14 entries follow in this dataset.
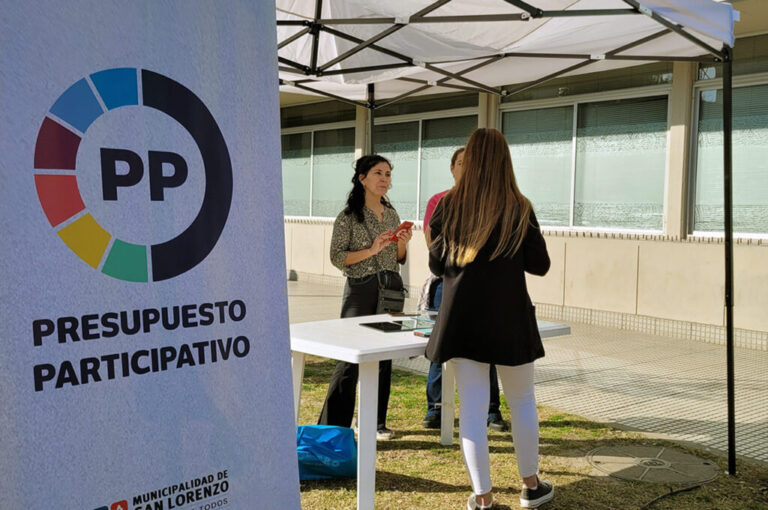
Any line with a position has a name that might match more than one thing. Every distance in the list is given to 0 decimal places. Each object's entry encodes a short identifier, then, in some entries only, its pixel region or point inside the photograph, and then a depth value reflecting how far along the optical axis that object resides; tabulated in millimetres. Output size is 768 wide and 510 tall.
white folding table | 3527
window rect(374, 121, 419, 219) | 12703
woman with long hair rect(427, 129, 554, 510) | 3486
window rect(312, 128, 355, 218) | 14281
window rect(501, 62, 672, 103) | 9232
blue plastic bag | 4008
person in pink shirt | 4996
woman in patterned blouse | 4621
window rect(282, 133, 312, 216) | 15406
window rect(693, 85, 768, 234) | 8430
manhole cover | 4195
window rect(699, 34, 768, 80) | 8289
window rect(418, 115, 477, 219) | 11797
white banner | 1576
